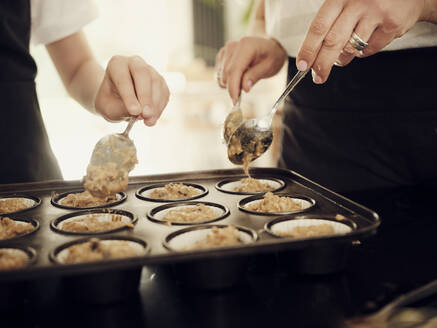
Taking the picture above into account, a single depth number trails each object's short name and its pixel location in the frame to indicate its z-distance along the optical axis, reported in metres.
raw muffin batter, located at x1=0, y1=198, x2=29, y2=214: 0.53
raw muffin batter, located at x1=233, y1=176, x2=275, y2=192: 0.58
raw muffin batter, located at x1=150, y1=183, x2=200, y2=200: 0.57
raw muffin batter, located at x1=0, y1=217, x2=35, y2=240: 0.47
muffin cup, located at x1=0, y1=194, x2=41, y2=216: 0.56
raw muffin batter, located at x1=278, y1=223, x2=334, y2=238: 0.45
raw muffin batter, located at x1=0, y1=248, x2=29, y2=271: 0.39
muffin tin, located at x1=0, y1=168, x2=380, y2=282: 0.38
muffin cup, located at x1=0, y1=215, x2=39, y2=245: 0.44
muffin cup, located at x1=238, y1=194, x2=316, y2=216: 0.50
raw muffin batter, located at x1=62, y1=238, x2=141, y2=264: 0.40
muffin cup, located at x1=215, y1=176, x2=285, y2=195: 0.60
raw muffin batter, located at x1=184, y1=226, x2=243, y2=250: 0.43
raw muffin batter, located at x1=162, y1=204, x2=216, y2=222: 0.50
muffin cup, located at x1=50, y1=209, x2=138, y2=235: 0.46
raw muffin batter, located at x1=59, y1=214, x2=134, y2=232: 0.48
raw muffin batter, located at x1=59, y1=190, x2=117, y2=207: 0.55
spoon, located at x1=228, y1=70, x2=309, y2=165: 0.58
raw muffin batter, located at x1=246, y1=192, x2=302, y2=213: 0.52
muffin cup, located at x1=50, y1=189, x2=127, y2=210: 0.54
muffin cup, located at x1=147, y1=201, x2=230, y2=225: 0.50
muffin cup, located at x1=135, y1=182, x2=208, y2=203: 0.56
